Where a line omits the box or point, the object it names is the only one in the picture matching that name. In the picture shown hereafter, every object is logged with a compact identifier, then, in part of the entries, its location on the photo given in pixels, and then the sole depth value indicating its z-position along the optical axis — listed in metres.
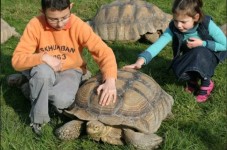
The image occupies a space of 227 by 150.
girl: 4.73
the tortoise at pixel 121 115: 3.93
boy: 4.04
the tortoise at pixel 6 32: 6.76
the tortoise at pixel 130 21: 6.95
